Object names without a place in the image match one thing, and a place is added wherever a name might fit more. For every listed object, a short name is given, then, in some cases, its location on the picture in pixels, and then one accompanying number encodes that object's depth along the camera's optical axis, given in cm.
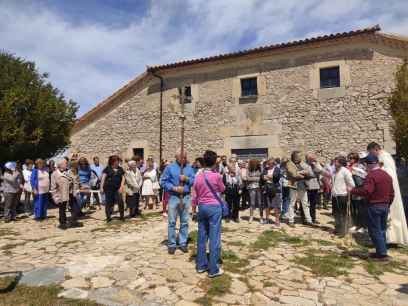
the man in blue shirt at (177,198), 550
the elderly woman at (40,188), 878
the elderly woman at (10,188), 861
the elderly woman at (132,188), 873
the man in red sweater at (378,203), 503
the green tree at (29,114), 996
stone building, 1130
